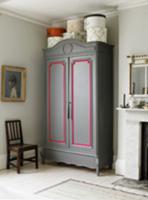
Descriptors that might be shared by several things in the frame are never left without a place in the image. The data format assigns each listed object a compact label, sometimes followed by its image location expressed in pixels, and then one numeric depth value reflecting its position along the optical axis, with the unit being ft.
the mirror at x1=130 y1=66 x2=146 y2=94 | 14.10
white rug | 11.48
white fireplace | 13.88
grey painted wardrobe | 15.01
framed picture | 15.92
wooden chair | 15.10
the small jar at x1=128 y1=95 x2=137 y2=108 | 14.05
